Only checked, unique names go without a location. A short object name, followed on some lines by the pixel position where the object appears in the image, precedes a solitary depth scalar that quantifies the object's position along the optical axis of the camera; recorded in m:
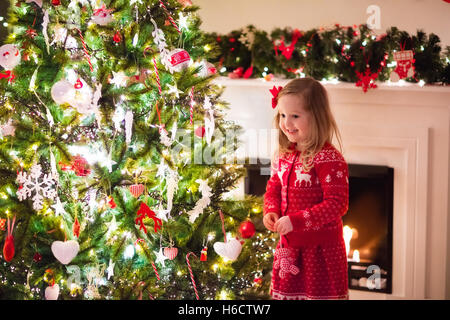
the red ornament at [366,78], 2.96
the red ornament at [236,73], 3.30
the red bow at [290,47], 3.09
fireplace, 3.04
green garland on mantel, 2.91
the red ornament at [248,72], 3.27
